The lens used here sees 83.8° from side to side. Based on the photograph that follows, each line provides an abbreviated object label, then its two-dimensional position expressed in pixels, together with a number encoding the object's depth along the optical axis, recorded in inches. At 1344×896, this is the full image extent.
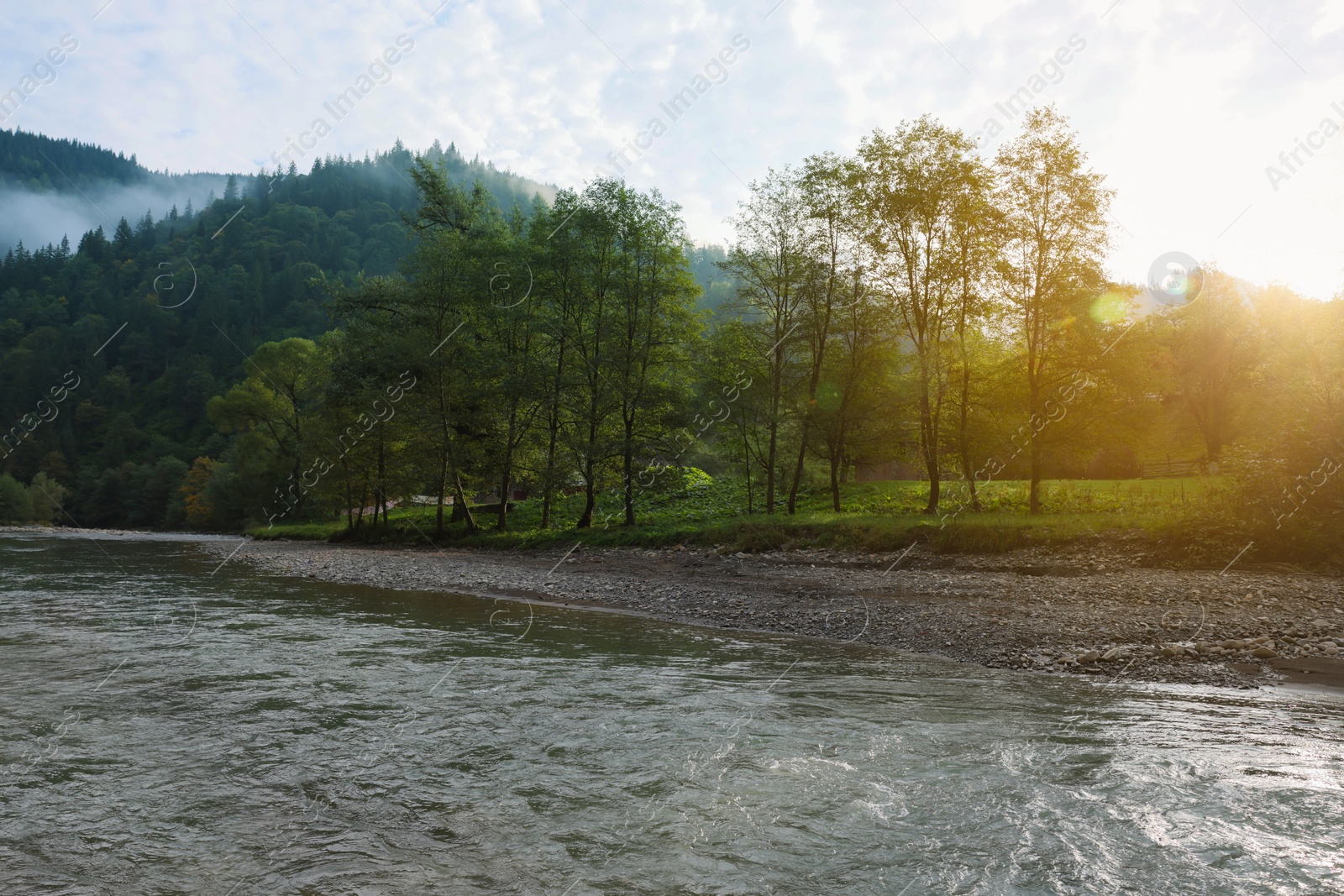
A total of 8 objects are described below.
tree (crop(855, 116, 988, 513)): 1277.1
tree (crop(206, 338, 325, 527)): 2763.3
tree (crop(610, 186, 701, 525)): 1530.5
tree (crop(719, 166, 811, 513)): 1451.8
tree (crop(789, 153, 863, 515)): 1402.6
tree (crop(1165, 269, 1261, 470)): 1916.8
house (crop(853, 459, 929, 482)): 2366.1
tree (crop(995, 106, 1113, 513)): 1214.9
